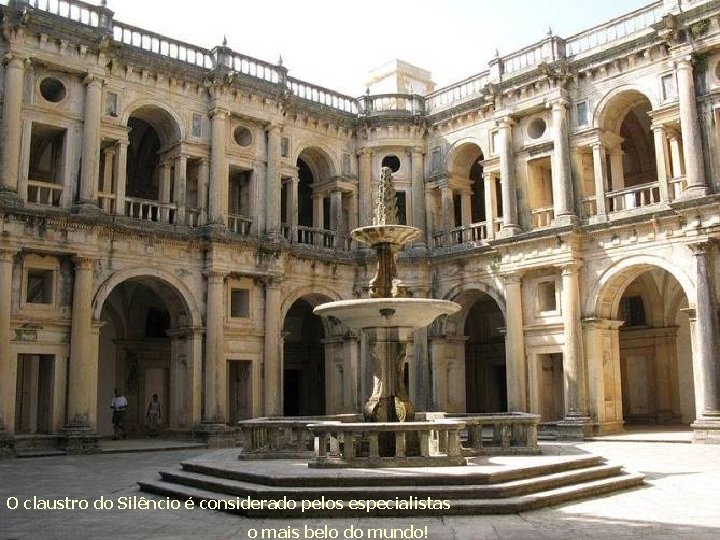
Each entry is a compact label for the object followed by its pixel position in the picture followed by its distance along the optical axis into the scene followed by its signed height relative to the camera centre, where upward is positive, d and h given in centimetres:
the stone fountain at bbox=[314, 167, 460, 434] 1473 +136
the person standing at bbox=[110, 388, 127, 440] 2677 -82
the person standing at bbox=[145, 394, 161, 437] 2800 -103
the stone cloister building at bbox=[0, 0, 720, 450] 2262 +550
